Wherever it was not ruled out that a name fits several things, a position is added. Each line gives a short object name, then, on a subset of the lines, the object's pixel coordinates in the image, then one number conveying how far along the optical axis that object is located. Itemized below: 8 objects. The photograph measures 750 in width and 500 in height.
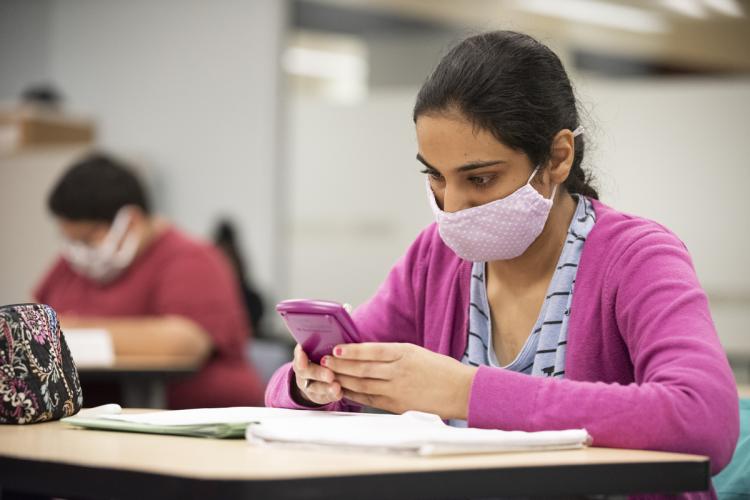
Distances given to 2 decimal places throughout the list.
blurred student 4.00
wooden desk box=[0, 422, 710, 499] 1.65
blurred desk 3.45
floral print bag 1.98
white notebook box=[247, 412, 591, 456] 1.76
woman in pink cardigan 1.88
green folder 1.86
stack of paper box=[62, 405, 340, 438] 1.86
